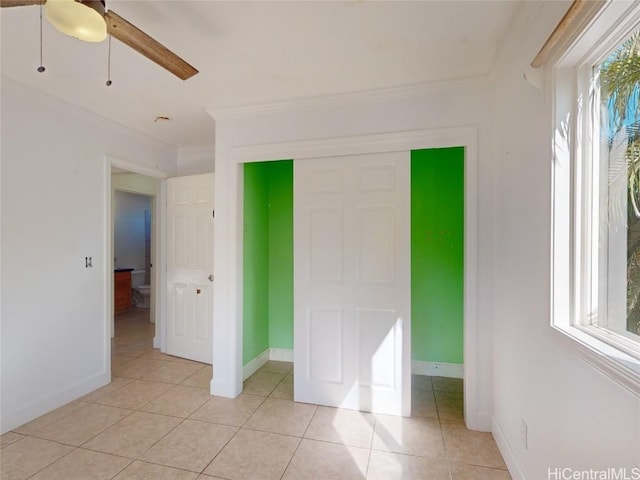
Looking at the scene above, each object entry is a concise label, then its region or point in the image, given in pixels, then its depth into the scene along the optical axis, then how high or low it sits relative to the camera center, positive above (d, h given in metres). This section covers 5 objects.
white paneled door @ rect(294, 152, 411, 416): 2.27 -0.34
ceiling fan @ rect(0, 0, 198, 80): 1.02 +0.81
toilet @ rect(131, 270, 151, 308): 5.81 -1.12
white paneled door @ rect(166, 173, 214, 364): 3.27 -0.32
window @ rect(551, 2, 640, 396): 0.96 +0.18
